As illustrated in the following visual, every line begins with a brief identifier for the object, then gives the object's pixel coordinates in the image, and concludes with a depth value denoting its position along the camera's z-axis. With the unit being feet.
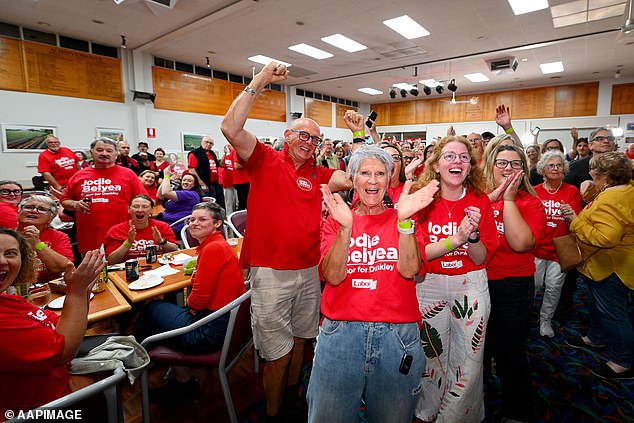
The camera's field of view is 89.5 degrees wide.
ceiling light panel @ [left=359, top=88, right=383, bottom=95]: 43.32
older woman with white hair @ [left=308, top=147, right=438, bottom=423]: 4.35
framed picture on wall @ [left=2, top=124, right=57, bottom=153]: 22.56
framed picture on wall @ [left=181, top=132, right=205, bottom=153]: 32.32
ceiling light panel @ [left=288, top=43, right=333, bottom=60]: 26.30
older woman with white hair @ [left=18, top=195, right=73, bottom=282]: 7.88
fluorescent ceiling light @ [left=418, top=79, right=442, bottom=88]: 37.75
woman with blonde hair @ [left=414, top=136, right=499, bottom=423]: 5.68
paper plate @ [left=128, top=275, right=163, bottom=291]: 7.73
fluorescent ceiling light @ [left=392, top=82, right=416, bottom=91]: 40.18
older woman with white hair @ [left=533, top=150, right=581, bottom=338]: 9.53
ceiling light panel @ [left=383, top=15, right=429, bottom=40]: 21.15
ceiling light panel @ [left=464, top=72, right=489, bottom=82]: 34.36
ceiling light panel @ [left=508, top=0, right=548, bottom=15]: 18.33
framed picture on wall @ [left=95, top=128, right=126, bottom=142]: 26.73
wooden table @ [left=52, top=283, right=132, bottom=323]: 6.41
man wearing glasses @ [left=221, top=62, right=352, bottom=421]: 6.57
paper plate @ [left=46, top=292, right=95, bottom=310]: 6.62
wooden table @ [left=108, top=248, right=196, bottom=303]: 7.41
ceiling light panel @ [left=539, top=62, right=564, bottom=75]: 30.46
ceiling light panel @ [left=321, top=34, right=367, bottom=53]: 24.35
